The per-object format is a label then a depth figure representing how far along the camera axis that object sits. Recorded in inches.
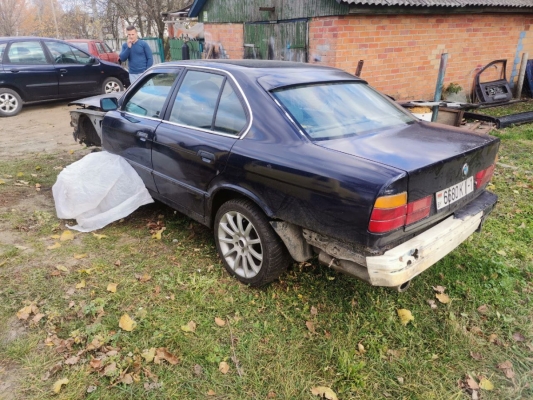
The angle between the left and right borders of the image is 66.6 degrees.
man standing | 303.7
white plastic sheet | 157.4
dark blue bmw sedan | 92.3
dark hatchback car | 373.7
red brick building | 307.9
